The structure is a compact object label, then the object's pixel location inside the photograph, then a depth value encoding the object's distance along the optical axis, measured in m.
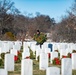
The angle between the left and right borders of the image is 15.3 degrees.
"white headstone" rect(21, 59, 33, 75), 9.66
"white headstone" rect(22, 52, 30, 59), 14.28
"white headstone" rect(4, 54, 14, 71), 11.62
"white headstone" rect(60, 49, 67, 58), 16.46
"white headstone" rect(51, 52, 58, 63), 14.46
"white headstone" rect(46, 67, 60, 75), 7.88
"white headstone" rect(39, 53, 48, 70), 12.31
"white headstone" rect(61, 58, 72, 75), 10.21
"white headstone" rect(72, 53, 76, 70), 12.70
